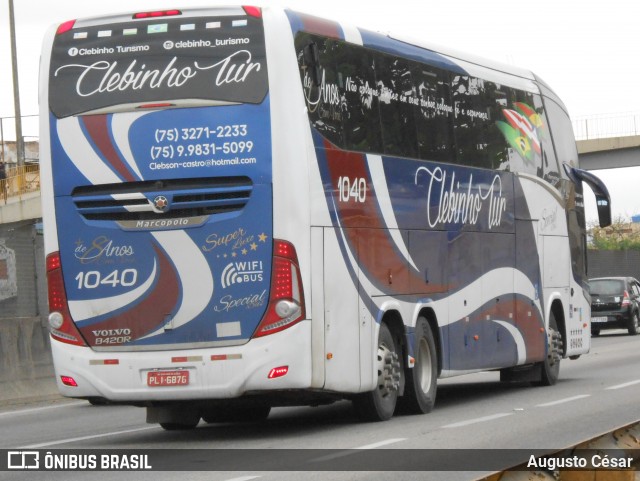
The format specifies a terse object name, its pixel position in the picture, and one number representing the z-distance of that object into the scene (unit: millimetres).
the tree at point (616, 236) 98800
